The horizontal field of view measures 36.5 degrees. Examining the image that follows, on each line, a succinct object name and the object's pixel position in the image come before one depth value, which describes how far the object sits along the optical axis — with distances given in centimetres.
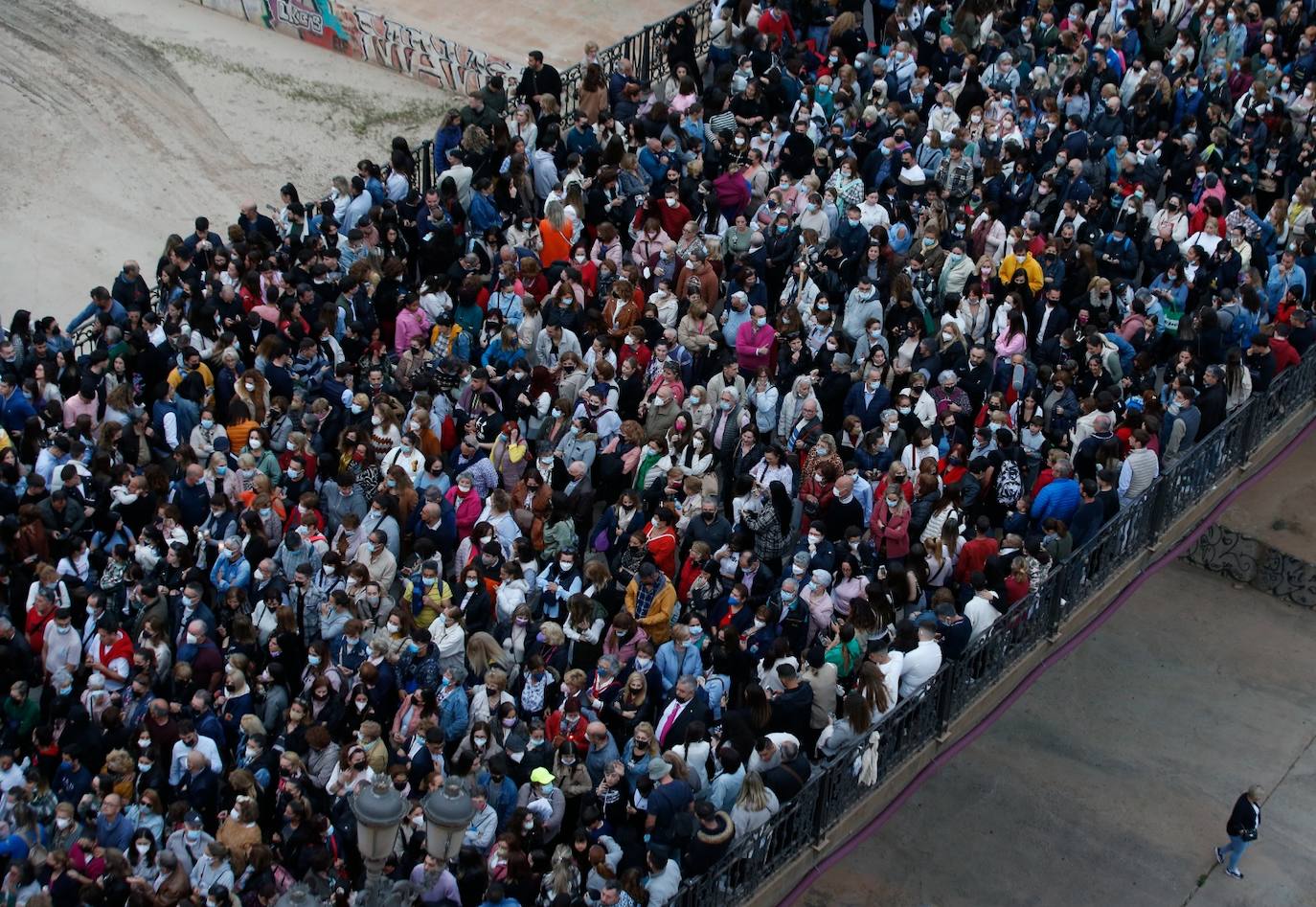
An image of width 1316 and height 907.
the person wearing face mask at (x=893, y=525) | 1936
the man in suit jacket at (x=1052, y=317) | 2234
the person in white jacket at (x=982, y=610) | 1853
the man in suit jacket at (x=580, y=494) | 2047
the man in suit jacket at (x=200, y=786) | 1738
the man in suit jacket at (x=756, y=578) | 1905
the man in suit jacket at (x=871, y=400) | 2103
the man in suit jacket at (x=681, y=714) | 1731
